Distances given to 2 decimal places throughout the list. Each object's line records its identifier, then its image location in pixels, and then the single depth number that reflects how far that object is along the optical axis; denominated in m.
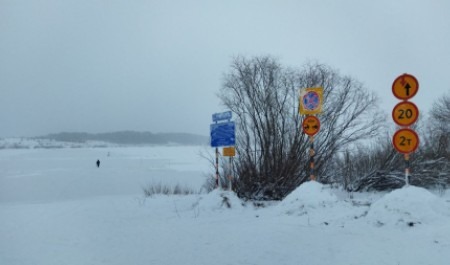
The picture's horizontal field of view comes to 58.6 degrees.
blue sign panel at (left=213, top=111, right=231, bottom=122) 12.39
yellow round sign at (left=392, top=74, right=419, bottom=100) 8.05
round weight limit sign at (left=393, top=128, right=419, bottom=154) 7.94
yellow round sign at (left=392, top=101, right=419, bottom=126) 7.98
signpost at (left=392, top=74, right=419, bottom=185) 7.98
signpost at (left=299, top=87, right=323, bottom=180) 10.65
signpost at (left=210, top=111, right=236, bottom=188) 12.29
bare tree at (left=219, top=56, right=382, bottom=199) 13.58
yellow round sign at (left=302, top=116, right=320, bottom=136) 10.66
